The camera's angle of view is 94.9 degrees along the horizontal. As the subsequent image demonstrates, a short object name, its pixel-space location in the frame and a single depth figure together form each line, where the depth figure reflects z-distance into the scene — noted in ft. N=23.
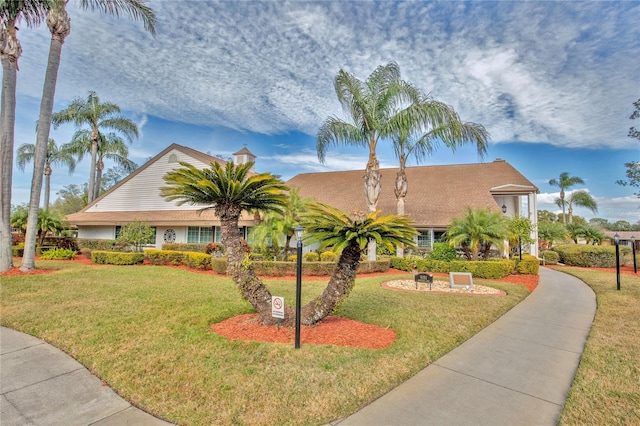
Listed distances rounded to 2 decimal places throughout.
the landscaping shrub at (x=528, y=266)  49.44
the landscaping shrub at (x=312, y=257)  51.65
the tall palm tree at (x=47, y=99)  39.60
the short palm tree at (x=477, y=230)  46.78
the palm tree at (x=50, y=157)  103.81
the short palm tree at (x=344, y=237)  17.78
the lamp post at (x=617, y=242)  37.07
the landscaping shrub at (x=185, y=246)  64.18
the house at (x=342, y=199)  65.10
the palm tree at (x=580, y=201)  138.00
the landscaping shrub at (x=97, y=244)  67.82
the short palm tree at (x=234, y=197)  18.80
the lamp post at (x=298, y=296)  16.79
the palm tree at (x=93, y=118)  87.20
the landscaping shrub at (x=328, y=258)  51.24
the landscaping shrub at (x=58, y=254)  59.52
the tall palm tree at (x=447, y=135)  47.80
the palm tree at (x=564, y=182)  137.28
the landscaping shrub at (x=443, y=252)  51.67
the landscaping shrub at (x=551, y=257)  73.51
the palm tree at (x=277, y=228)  48.49
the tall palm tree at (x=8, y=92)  39.27
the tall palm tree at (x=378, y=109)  47.50
